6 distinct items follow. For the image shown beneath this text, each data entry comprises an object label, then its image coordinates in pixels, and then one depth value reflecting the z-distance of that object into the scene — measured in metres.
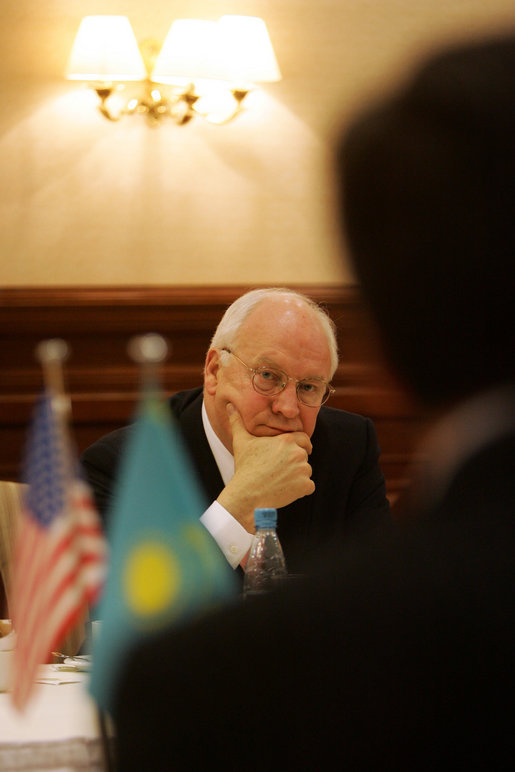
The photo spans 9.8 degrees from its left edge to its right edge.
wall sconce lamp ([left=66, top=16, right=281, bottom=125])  5.32
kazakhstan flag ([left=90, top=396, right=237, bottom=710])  2.56
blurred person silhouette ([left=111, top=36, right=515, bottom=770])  1.77
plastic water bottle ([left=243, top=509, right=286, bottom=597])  4.50
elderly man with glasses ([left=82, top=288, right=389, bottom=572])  4.76
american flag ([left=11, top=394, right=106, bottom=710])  3.35
